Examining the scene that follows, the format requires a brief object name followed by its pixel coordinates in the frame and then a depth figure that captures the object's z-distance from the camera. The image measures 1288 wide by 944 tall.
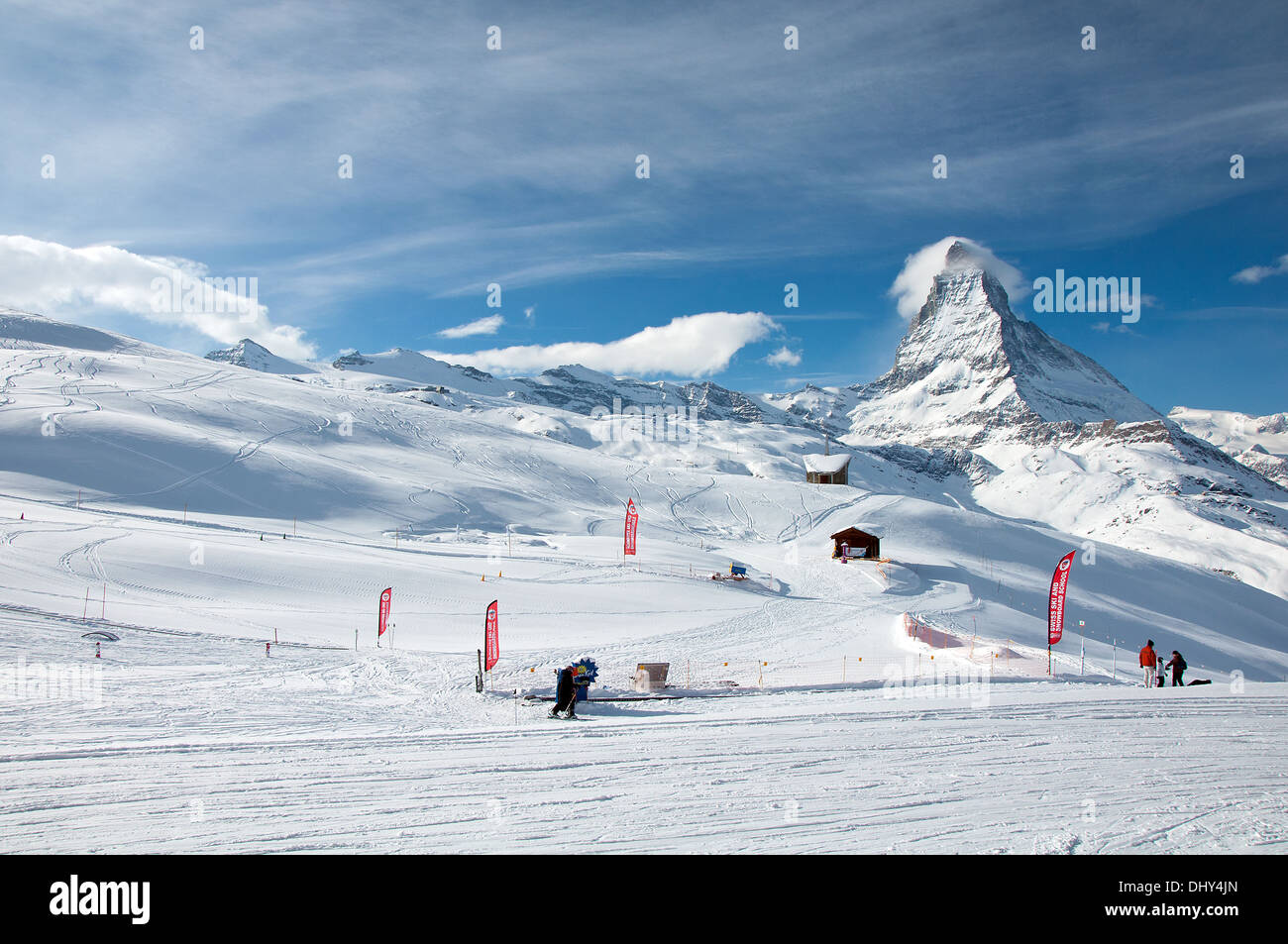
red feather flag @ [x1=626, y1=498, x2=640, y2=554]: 39.97
